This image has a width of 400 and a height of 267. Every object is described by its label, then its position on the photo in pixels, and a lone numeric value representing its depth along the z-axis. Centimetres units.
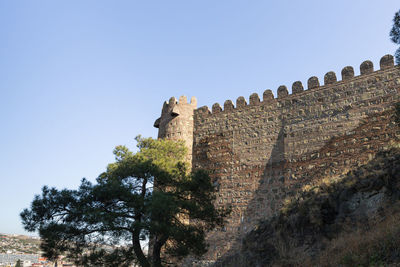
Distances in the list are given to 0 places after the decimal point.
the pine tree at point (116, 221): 972
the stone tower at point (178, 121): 1703
